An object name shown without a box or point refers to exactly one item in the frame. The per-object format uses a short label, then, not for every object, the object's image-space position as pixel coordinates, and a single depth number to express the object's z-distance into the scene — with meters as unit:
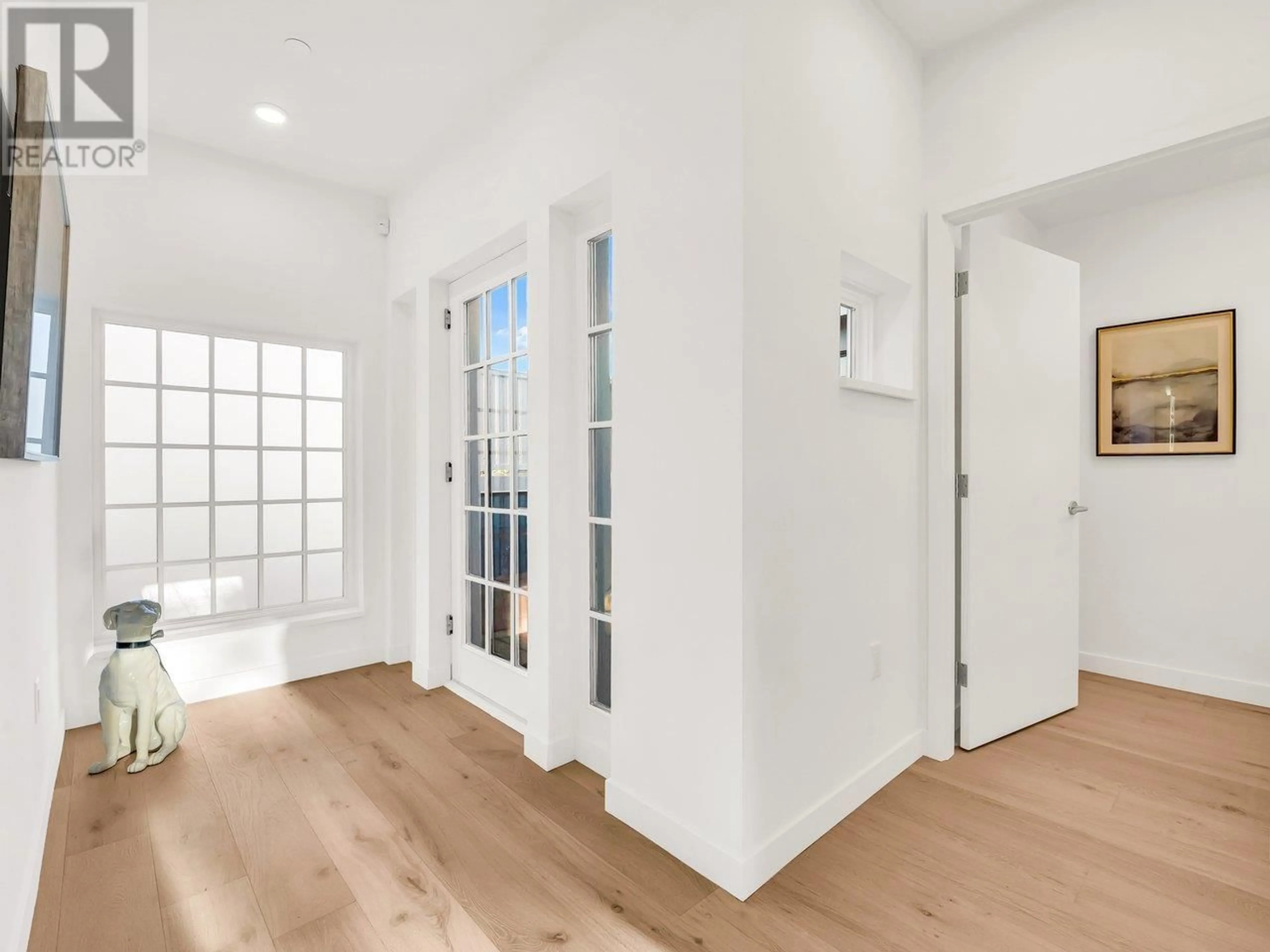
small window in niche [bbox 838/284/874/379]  2.37
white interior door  2.35
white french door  2.63
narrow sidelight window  2.20
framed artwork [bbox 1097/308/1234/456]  3.02
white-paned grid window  2.75
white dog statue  2.21
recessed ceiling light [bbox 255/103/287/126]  2.56
